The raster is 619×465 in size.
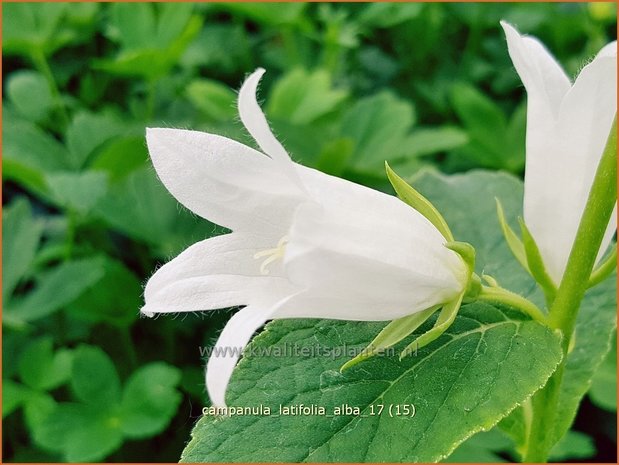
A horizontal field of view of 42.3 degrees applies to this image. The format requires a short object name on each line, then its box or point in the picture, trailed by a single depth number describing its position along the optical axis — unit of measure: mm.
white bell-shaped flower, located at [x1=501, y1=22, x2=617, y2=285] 128
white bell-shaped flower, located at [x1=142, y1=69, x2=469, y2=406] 101
